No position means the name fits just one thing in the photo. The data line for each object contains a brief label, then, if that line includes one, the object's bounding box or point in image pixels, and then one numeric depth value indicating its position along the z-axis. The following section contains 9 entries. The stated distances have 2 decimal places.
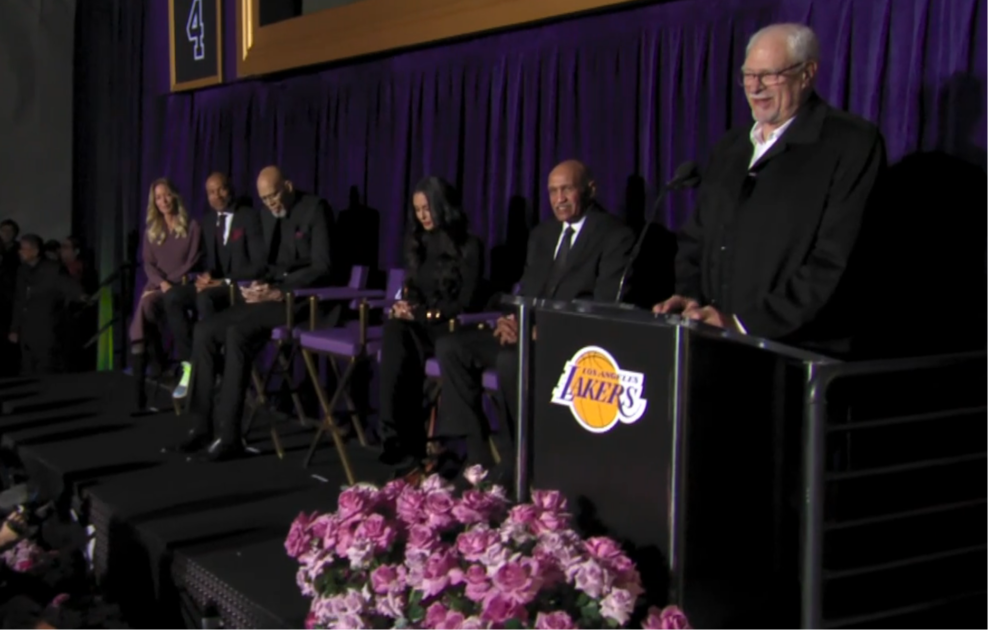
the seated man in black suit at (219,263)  5.21
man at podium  2.33
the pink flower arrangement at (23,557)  2.62
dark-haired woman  4.02
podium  1.90
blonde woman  5.77
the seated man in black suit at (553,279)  3.62
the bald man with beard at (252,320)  4.58
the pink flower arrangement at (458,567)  1.71
